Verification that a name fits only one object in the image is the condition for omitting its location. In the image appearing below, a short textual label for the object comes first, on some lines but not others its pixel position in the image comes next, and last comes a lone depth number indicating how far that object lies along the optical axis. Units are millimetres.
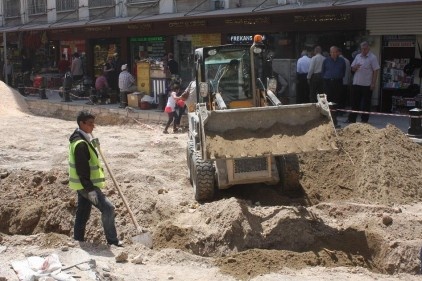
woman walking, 15531
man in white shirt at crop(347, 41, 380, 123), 13781
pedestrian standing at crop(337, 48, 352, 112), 15250
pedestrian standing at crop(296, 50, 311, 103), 15562
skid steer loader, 8391
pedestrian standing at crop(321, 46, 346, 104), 14336
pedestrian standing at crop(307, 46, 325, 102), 14805
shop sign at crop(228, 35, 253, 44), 19547
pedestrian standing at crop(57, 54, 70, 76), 28766
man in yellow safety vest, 7148
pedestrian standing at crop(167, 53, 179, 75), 19566
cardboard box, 19281
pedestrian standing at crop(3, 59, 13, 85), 30250
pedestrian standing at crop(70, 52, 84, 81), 26531
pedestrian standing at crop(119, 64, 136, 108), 19875
